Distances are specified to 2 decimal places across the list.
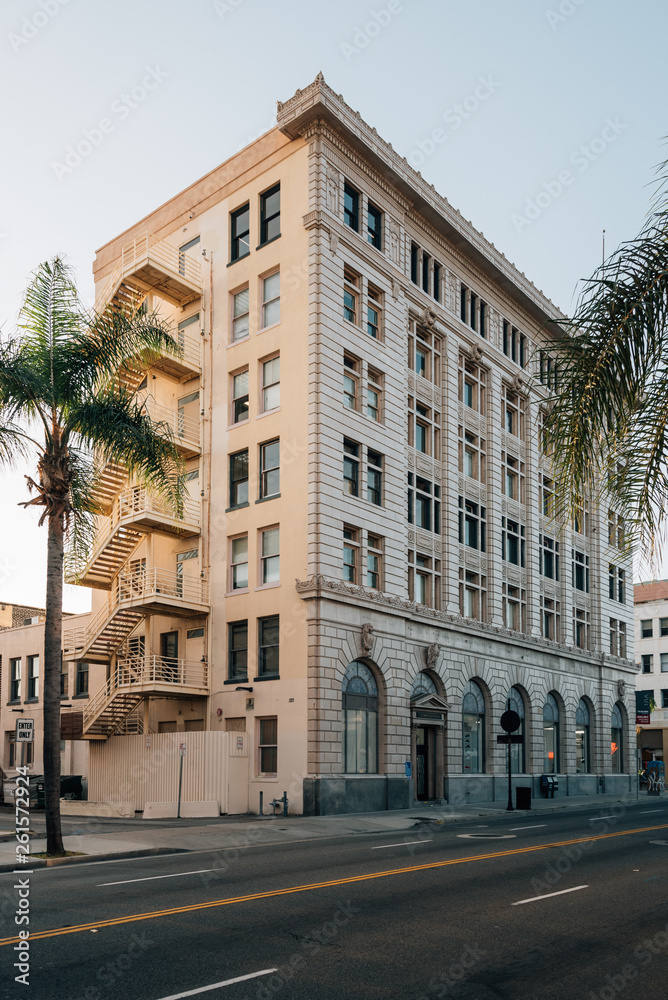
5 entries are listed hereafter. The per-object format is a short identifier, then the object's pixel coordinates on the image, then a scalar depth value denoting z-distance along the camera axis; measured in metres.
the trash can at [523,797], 36.28
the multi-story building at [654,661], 85.62
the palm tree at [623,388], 8.18
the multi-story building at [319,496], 34.16
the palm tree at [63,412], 21.14
